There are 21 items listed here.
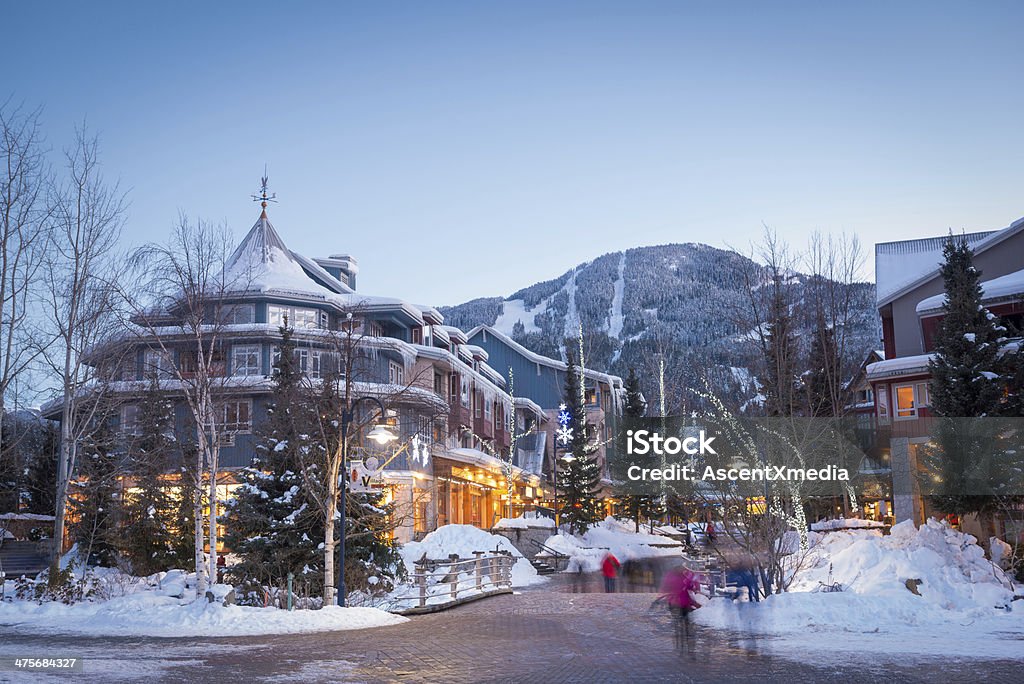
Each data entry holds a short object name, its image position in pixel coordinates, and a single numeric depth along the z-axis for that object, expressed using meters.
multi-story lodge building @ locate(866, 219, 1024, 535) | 36.66
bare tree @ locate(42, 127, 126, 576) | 27.78
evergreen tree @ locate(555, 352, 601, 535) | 59.22
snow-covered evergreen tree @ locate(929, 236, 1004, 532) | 30.23
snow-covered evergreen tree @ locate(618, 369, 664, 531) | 66.00
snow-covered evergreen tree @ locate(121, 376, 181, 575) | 33.47
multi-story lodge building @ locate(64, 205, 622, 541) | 43.97
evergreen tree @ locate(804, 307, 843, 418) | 37.97
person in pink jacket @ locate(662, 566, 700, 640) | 19.03
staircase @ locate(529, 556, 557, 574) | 46.47
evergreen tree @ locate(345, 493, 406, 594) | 26.03
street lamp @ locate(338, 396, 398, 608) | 21.73
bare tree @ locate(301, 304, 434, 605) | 23.12
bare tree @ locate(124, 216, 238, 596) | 25.30
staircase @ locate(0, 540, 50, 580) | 37.50
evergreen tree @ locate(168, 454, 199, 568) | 33.00
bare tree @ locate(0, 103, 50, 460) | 25.89
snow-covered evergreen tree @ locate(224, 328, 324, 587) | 25.61
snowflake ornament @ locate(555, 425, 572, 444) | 63.07
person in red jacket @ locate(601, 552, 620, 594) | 33.53
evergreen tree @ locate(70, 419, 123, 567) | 35.28
